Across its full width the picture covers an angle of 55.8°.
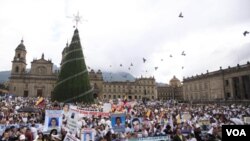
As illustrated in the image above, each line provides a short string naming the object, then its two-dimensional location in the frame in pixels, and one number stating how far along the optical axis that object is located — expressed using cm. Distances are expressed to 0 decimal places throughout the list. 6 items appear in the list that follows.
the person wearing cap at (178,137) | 978
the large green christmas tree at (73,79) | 3825
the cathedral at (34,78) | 7757
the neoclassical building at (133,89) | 10544
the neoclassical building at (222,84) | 5584
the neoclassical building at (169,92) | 12731
